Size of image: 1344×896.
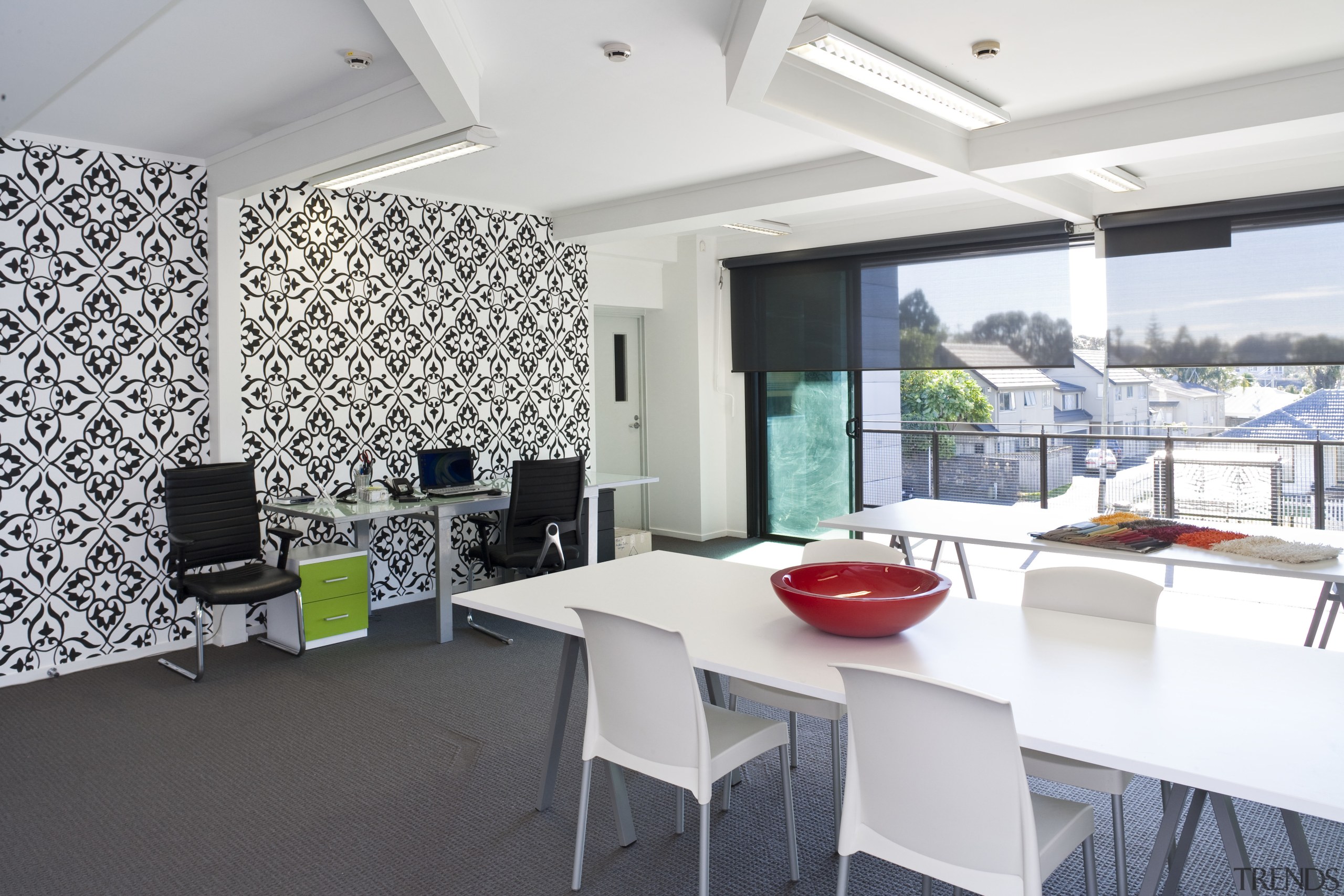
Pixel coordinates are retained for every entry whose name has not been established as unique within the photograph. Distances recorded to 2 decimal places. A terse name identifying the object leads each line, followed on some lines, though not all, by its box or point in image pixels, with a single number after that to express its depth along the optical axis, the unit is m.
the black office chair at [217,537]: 4.35
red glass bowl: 2.28
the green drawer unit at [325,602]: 4.80
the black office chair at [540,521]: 5.00
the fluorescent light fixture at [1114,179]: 4.89
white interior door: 7.80
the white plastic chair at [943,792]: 1.66
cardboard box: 6.73
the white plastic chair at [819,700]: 2.70
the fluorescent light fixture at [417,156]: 4.07
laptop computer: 5.48
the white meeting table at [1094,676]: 1.59
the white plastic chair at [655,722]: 2.15
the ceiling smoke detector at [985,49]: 3.22
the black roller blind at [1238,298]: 5.10
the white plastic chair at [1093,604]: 2.20
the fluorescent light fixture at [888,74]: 2.99
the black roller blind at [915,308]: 6.04
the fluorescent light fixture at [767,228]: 6.43
